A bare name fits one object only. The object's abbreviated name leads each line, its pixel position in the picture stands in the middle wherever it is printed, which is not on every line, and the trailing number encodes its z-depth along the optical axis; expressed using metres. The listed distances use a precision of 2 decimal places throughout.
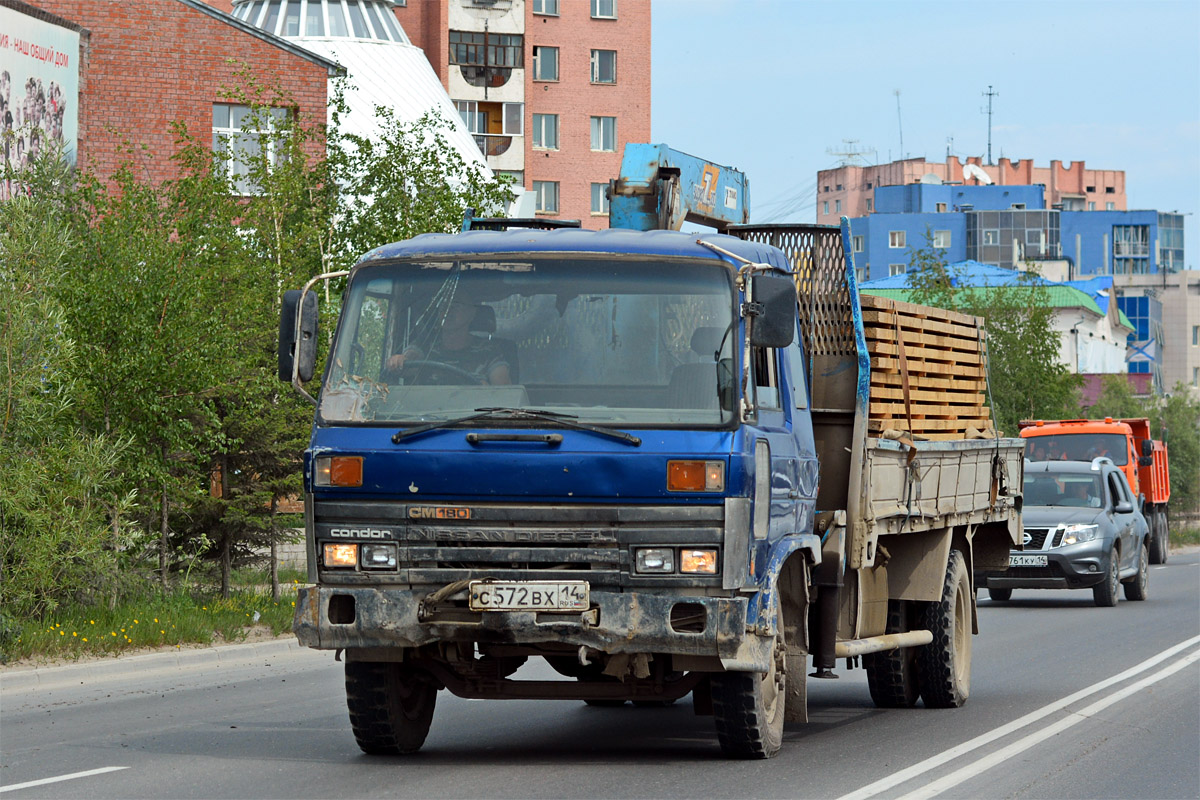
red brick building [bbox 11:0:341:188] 41.91
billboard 34.96
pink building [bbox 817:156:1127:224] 138.88
